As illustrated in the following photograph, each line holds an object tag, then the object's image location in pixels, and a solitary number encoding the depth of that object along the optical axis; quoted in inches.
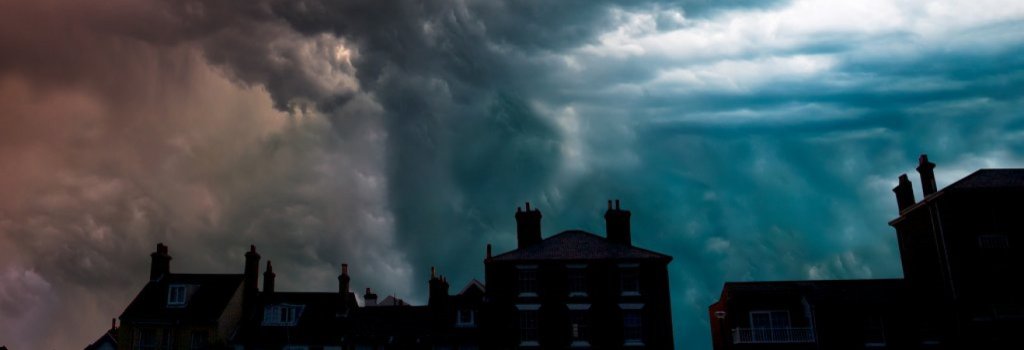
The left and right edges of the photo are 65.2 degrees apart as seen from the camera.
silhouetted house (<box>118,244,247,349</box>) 2603.3
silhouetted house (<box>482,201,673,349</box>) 2347.4
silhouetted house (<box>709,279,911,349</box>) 2272.4
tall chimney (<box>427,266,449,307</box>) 2780.0
